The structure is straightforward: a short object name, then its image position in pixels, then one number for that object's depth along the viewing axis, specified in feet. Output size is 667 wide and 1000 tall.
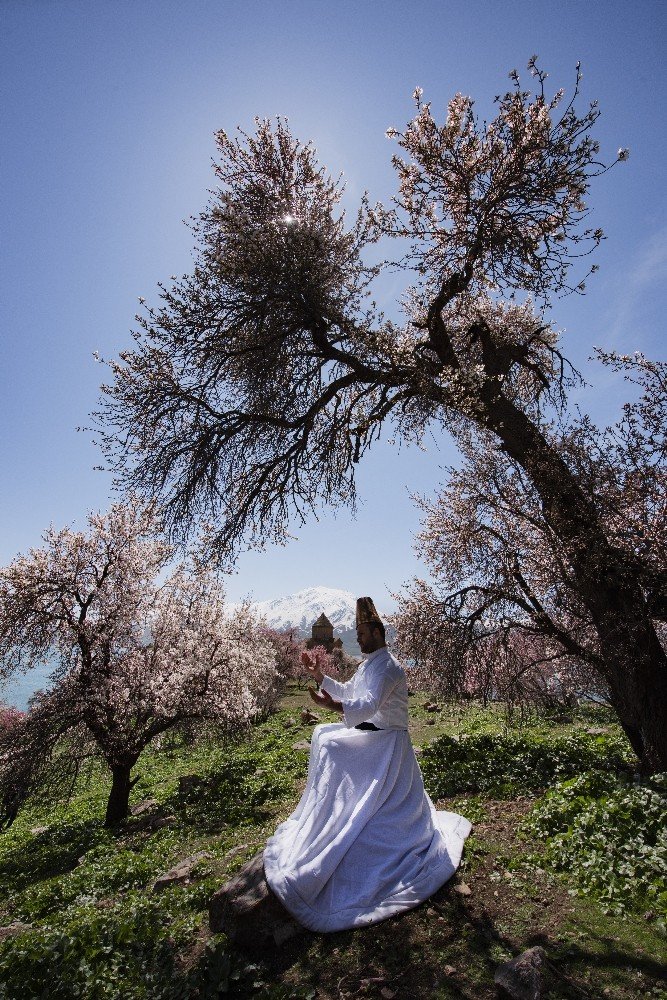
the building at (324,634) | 174.19
